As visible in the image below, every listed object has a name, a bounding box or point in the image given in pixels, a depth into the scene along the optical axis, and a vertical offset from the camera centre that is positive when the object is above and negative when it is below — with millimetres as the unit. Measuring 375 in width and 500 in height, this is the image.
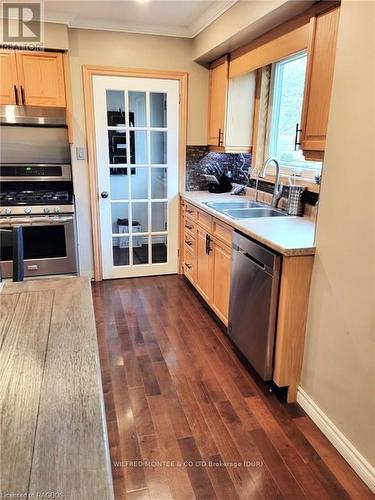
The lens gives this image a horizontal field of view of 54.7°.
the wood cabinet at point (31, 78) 3115 +568
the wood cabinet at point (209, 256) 2674 -876
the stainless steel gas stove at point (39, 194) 3260 -455
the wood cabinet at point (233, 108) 3244 +357
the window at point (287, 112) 2816 +303
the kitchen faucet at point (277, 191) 2851 -325
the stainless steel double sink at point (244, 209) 2855 -477
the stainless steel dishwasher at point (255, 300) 2006 -879
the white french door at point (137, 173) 3486 -258
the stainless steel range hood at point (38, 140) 3336 +50
